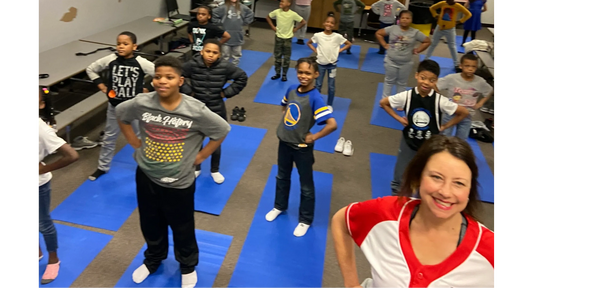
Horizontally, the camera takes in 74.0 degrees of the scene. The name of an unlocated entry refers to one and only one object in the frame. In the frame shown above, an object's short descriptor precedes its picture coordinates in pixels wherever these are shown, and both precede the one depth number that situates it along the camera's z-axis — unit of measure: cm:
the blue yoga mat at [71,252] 287
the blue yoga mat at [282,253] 305
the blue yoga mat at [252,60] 781
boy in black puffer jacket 374
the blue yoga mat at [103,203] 351
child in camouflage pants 680
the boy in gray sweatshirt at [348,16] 872
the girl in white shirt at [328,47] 577
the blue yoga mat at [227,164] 392
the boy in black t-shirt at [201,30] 563
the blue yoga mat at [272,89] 648
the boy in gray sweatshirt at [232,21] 666
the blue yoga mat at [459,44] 985
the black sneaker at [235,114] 567
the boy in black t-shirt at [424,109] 336
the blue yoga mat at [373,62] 832
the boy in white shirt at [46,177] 213
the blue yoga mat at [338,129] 522
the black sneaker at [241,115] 567
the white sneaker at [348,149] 505
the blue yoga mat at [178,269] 291
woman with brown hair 138
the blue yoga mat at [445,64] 827
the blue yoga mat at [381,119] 597
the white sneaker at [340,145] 513
